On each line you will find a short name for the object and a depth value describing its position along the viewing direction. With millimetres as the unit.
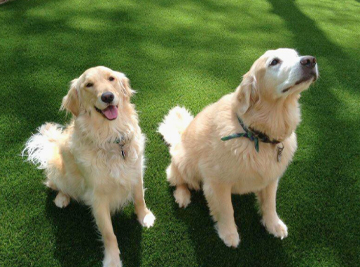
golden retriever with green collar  1707
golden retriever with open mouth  1889
